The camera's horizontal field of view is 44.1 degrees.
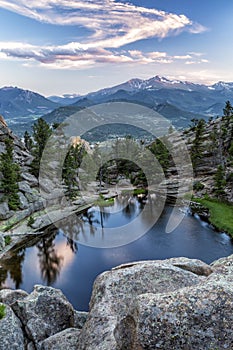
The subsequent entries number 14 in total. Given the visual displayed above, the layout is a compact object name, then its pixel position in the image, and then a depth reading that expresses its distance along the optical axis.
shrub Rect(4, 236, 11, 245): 48.55
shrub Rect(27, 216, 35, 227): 56.43
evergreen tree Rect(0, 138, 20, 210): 61.44
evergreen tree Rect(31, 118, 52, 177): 84.62
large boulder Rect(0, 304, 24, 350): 17.06
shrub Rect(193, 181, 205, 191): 74.62
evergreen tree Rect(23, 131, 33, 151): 105.59
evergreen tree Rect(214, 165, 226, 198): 66.49
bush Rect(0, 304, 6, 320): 18.30
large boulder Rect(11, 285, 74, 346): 18.30
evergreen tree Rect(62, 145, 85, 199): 71.52
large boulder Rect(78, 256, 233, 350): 9.52
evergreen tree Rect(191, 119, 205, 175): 86.38
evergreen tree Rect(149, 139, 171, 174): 90.75
